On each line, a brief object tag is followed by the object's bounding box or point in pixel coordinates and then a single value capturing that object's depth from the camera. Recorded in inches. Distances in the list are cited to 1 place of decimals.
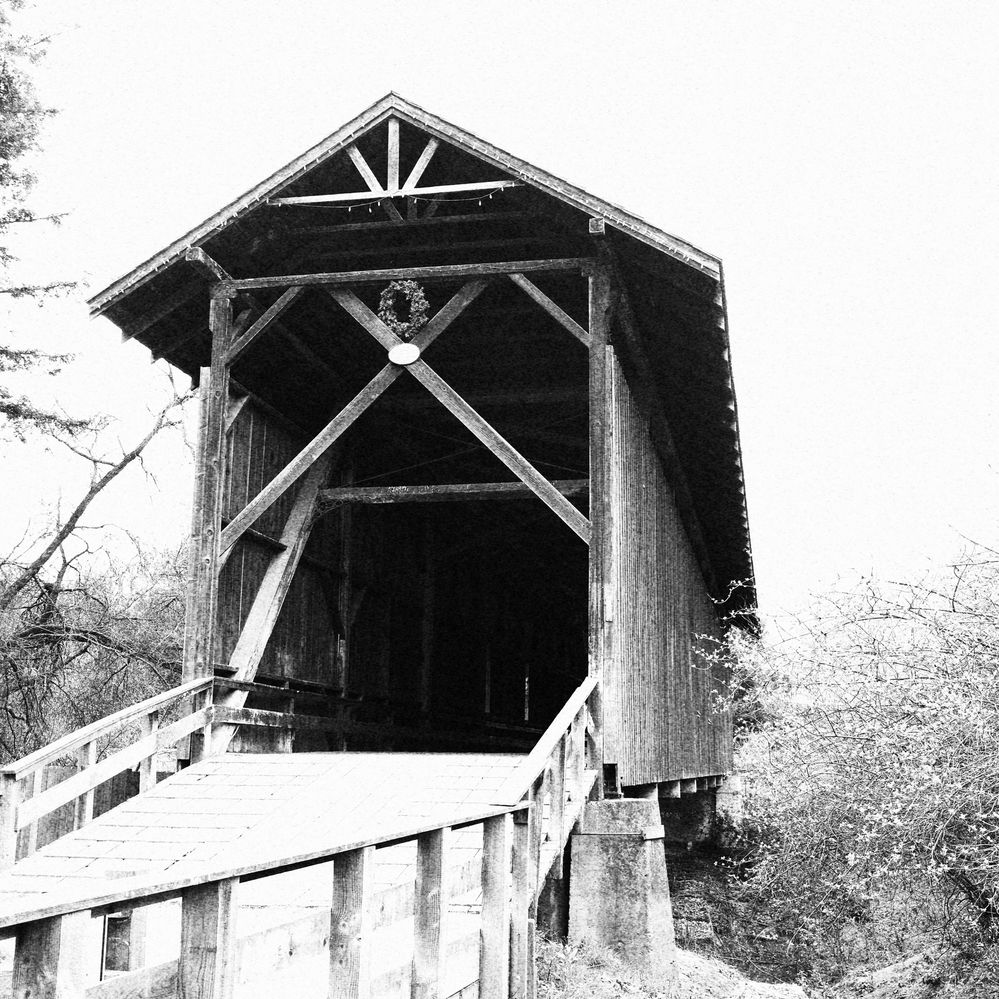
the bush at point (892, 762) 348.5
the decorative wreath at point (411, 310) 418.3
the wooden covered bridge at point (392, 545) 196.1
